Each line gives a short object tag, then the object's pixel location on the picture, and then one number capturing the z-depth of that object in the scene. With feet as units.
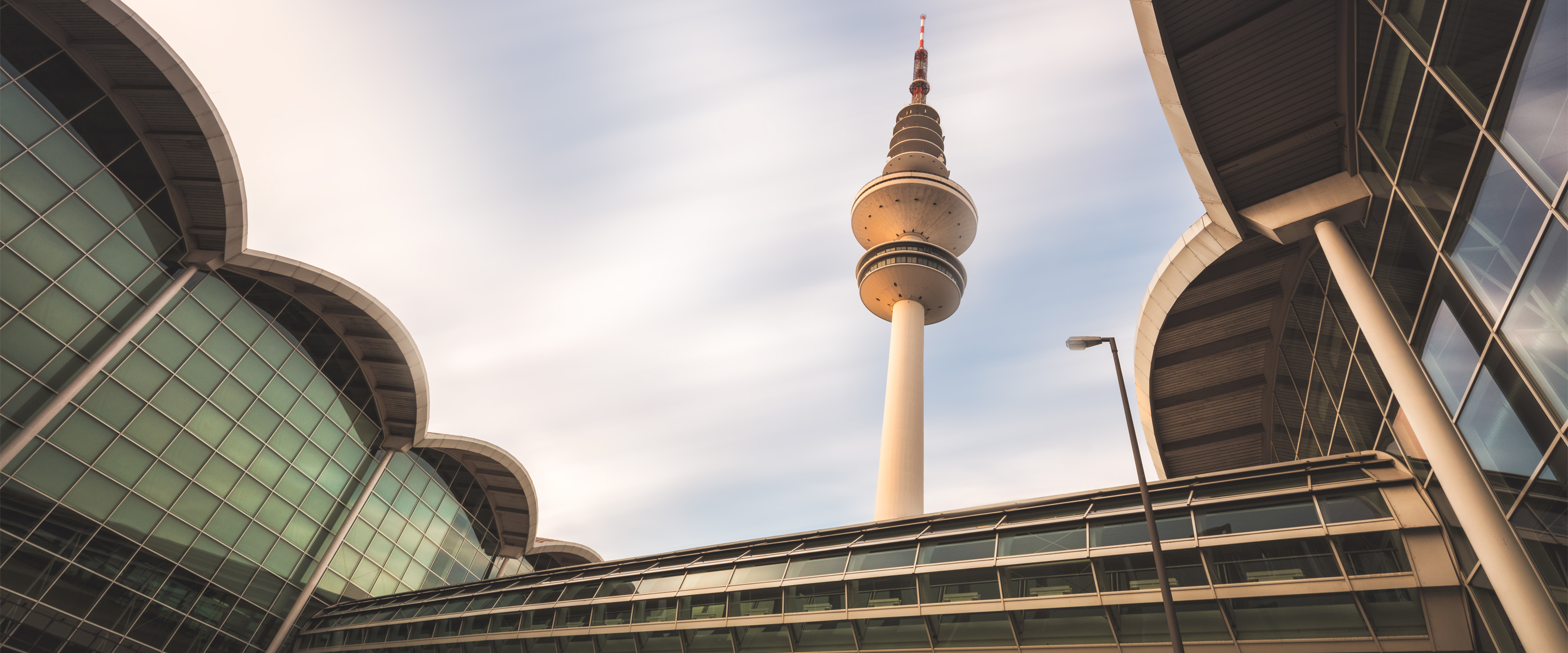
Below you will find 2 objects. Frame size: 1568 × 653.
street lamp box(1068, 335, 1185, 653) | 32.19
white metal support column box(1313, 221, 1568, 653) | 33.78
